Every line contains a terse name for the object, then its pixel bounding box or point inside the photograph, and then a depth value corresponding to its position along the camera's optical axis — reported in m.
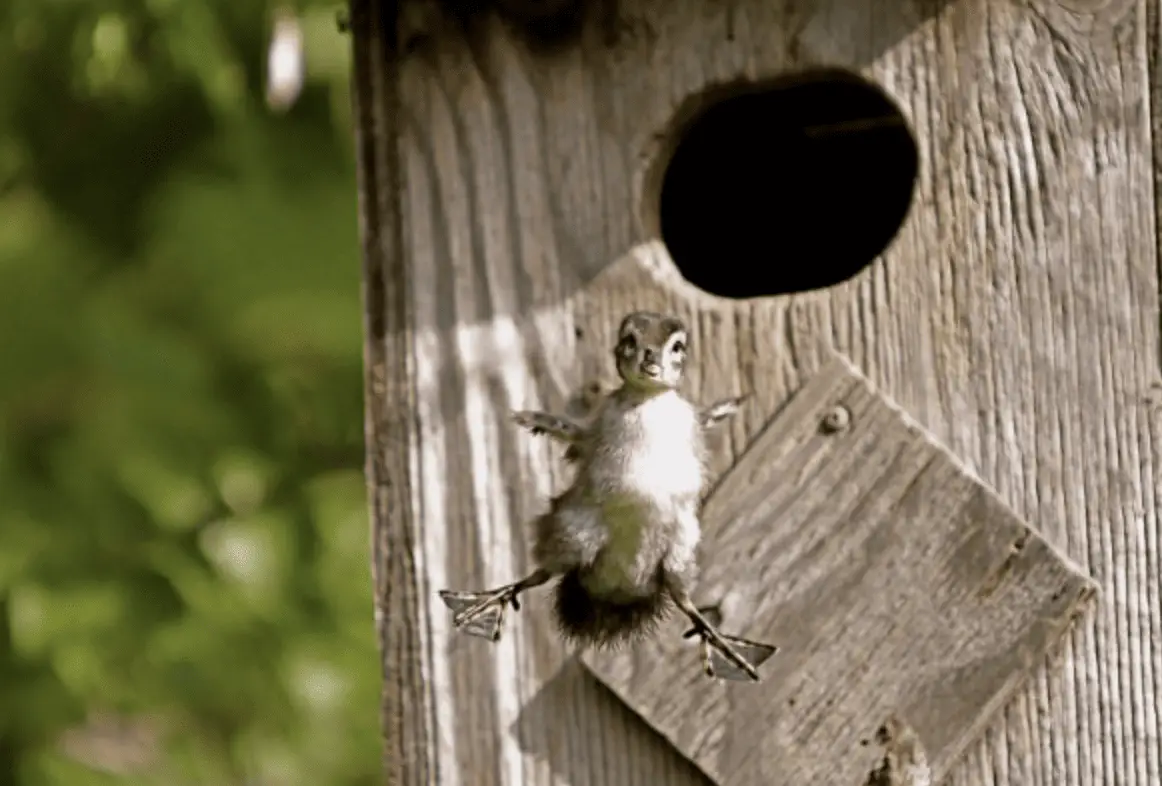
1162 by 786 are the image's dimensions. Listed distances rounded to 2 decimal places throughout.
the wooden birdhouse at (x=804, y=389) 3.81
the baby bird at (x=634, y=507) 3.71
